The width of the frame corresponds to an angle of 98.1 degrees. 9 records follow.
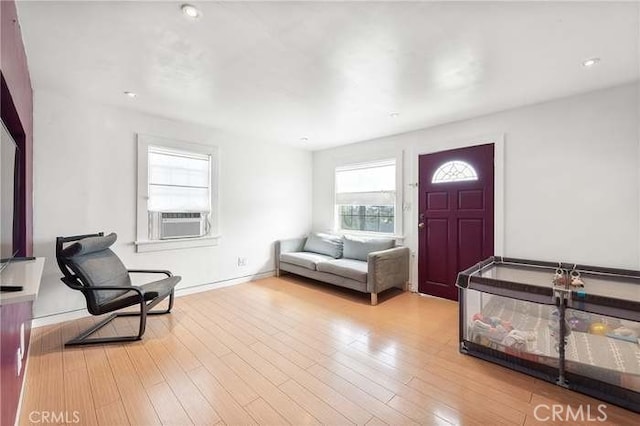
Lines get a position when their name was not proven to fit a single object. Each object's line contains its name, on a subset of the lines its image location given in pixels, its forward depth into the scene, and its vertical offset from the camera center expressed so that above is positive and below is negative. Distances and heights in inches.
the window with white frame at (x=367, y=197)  170.4 +10.8
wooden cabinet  47.0 -26.1
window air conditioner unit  140.1 -5.9
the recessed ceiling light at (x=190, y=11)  63.6 +47.3
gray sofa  139.2 -27.4
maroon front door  133.6 -0.5
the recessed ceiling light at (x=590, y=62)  84.6 +47.0
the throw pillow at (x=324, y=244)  177.0 -20.4
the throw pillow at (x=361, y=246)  159.5 -19.0
